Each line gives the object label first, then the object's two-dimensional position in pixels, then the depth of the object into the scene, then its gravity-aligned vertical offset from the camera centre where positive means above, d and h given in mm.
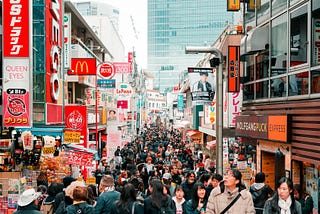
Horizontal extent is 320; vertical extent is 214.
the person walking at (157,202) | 7465 -1439
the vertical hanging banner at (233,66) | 15117 +1272
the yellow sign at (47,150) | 14944 -1320
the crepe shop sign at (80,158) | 14875 -1555
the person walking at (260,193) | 8797 -1564
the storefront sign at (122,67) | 31495 +2556
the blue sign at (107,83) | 24641 +1198
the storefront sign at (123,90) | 41369 +1424
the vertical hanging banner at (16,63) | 14617 +1335
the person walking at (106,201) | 7898 -1512
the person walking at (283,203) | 6465 -1255
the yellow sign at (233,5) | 15547 +3231
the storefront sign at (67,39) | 21934 +3135
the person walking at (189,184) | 10273 -1606
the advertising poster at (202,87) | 13703 +580
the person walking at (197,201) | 8219 -1598
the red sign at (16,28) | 14539 +2327
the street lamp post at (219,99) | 11445 +190
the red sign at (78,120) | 19891 -533
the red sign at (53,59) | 18281 +1847
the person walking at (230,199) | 5988 -1128
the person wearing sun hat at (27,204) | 6773 -1342
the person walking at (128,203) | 7375 -1451
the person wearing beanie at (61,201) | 7843 -1562
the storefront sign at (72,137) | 16516 -1012
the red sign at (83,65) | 22734 +1932
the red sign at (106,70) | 24734 +1846
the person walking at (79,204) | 6844 -1357
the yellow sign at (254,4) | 15639 +3325
